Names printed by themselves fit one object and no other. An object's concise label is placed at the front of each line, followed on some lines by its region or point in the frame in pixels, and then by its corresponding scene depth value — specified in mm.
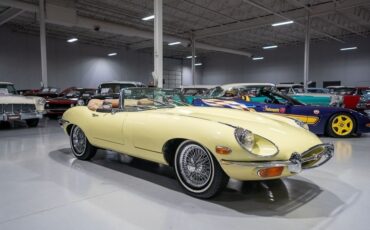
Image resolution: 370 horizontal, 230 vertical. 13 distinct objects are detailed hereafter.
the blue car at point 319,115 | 6742
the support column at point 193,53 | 20094
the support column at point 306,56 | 15786
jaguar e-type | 2697
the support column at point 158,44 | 9156
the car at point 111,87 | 10320
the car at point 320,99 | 9847
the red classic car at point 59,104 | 11492
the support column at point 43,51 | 13584
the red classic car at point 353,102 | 10375
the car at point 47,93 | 12398
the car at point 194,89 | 12062
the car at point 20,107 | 8258
